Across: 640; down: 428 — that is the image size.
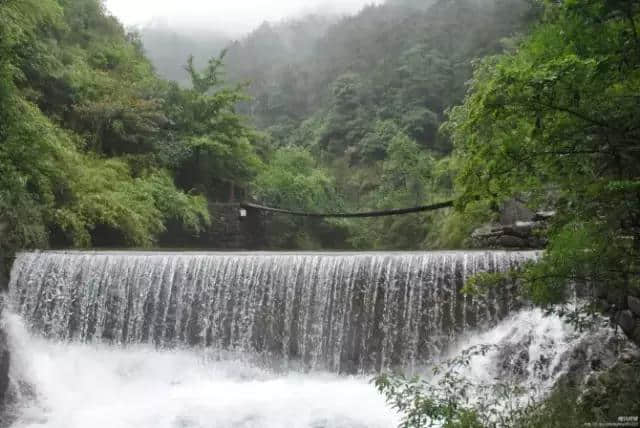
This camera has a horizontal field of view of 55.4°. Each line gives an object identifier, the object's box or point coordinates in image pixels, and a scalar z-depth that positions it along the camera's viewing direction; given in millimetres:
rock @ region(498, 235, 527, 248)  12211
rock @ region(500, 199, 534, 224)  13305
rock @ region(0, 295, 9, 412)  8625
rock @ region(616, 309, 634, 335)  5730
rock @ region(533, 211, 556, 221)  11250
